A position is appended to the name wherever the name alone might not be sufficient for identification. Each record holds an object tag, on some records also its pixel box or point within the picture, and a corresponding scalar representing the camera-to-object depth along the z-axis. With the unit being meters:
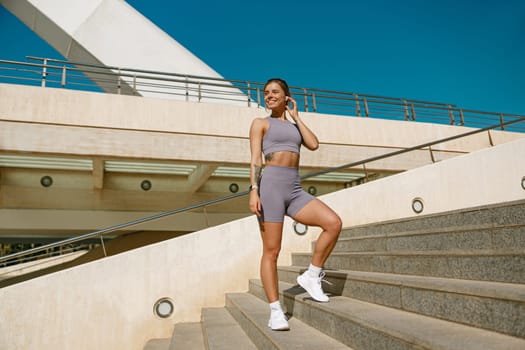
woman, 2.41
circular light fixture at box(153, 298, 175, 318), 4.57
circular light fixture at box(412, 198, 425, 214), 5.89
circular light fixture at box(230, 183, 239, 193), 11.57
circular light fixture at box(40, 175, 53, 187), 9.91
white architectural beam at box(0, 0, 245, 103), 12.01
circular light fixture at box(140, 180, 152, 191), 10.80
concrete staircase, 1.64
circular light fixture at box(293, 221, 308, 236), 5.35
